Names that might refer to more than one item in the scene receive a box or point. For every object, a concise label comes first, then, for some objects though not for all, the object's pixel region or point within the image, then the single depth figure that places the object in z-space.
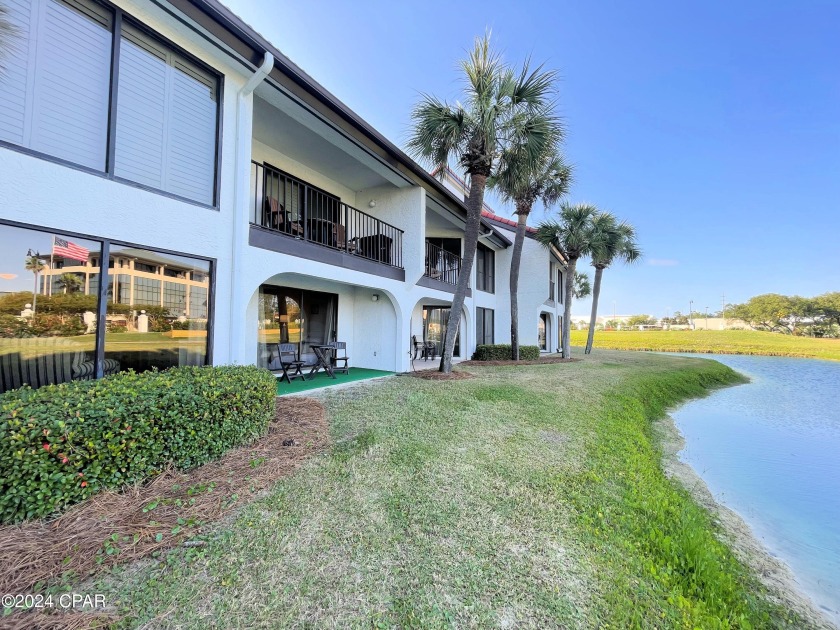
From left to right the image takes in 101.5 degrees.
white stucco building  3.61
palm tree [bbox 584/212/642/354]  17.34
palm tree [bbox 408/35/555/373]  8.62
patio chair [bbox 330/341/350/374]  9.00
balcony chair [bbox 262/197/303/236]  7.22
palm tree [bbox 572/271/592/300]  38.56
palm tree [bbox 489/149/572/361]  14.25
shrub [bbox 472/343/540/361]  14.98
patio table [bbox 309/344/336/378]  8.24
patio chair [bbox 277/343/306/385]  7.66
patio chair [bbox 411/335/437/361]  13.88
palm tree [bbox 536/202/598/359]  16.84
